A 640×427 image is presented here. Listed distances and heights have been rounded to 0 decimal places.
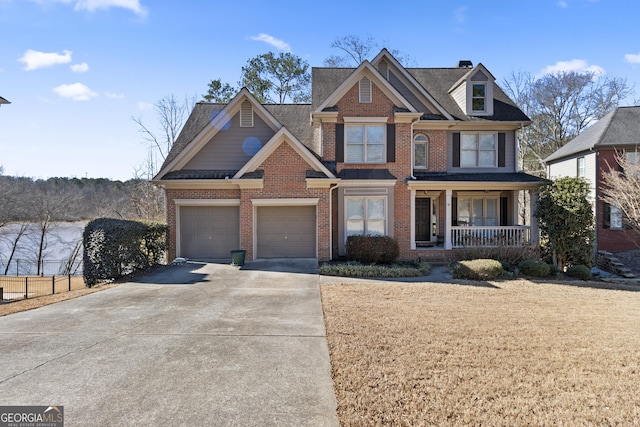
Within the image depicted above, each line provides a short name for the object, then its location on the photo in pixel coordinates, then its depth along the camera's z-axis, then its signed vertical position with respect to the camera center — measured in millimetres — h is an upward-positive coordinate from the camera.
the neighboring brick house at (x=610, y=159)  18516 +3098
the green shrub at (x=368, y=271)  12750 -1919
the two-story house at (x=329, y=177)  14648 +1686
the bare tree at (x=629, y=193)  12461 +879
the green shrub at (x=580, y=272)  13984 -2117
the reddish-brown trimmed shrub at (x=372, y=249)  14555 -1299
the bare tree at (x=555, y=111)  32875 +9922
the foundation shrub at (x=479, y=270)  12914 -1918
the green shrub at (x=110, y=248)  11977 -1074
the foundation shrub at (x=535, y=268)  13422 -1908
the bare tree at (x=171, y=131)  29719 +6954
